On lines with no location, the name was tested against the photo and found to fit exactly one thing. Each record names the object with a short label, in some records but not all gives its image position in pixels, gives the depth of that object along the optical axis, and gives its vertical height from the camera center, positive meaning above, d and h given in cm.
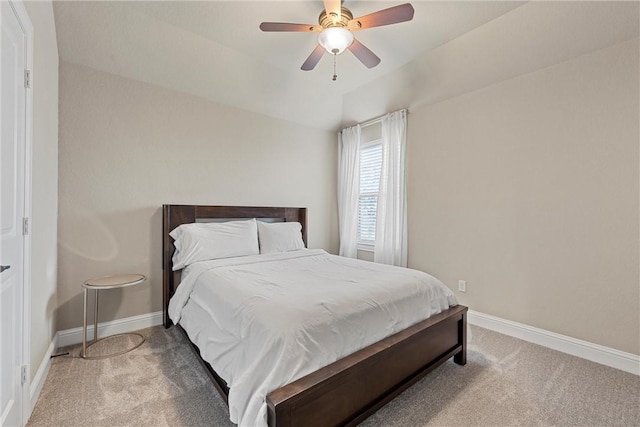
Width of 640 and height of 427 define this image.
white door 129 -2
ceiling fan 186 +128
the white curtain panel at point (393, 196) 364 +20
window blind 411 +29
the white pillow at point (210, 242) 271 -34
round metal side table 225 -64
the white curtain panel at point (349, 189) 427 +34
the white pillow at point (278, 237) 323 -33
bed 124 -88
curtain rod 396 +128
